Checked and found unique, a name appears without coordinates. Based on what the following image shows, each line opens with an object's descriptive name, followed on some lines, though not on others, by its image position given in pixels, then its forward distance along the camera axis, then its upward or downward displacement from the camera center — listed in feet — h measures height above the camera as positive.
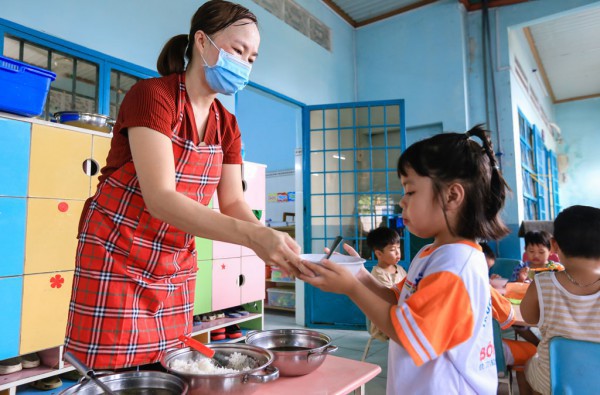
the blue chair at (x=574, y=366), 4.70 -1.55
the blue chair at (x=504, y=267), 12.94 -1.12
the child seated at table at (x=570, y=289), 5.51 -0.78
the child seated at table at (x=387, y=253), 10.74 -0.54
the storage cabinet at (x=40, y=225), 6.79 +0.16
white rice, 3.00 -0.99
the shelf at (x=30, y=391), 7.36 -2.75
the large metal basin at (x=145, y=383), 2.75 -0.99
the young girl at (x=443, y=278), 2.84 -0.34
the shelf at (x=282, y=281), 19.60 -2.28
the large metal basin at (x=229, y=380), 2.71 -0.97
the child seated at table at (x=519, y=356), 7.54 -2.26
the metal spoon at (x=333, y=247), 3.80 -0.13
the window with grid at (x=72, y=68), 8.30 +3.65
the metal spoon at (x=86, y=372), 2.52 -0.85
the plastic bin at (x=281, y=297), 18.95 -2.93
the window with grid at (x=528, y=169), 20.84 +3.24
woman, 3.11 +0.10
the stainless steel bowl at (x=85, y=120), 7.90 +2.20
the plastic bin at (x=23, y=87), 6.51 +2.38
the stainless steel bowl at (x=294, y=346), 3.32 -1.00
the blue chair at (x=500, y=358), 6.37 -2.01
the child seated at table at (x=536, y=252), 11.33 -0.57
